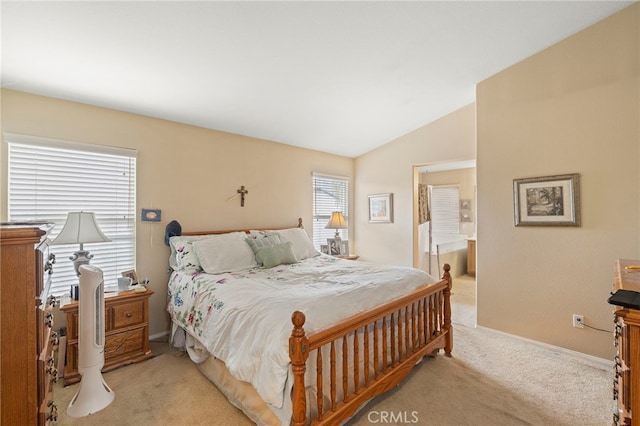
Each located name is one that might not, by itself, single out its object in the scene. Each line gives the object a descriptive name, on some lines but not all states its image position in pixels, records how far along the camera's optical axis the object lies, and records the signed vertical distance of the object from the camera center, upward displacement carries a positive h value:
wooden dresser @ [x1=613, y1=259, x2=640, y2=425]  0.97 -0.56
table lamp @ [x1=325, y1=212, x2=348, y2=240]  4.54 -0.11
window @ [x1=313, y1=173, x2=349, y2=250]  4.78 +0.23
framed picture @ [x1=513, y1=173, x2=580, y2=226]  2.70 +0.13
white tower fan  2.00 -0.89
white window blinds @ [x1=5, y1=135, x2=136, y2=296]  2.39 +0.23
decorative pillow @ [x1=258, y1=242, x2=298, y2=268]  3.06 -0.43
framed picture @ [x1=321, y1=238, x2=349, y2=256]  4.49 -0.50
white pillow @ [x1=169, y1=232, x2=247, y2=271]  2.87 -0.36
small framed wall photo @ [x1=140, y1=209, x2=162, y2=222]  2.99 +0.02
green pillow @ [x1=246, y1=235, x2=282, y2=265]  3.13 -0.30
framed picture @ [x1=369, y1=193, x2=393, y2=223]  4.73 +0.12
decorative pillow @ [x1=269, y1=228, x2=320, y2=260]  3.59 -0.34
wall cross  3.77 +0.30
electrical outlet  2.65 -0.99
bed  1.56 -0.72
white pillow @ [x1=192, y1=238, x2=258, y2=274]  2.78 -0.39
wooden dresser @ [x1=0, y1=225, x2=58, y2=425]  0.93 -0.37
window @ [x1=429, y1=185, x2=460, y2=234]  5.94 +0.14
